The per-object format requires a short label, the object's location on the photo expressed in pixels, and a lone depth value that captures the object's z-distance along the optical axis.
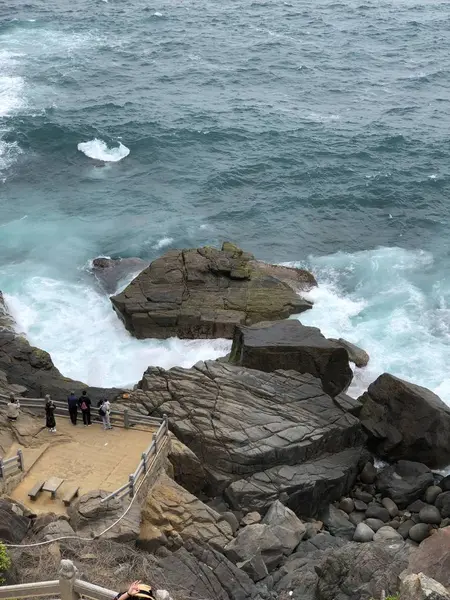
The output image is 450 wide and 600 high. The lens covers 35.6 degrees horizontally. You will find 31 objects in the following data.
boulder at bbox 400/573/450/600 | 16.55
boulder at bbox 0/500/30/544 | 20.98
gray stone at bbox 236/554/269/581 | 24.53
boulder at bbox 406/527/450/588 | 18.89
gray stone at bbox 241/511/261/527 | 28.91
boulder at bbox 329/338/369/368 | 41.75
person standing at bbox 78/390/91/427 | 29.19
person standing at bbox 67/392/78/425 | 29.25
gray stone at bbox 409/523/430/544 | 30.00
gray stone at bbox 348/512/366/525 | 31.53
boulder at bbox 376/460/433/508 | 32.75
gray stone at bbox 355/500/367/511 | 32.41
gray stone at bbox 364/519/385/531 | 30.80
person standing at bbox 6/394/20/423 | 29.26
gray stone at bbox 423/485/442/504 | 32.75
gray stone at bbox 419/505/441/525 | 31.05
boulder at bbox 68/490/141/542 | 23.14
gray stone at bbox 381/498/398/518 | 32.09
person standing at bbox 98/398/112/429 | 29.11
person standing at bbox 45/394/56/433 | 28.92
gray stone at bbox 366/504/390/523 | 31.69
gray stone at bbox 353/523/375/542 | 29.56
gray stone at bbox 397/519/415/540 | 30.51
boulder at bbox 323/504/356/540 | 30.36
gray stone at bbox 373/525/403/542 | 29.50
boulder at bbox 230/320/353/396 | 36.81
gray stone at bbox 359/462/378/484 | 34.38
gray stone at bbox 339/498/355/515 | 32.44
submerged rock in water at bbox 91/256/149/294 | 49.78
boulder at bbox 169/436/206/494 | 30.09
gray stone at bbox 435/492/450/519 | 31.53
